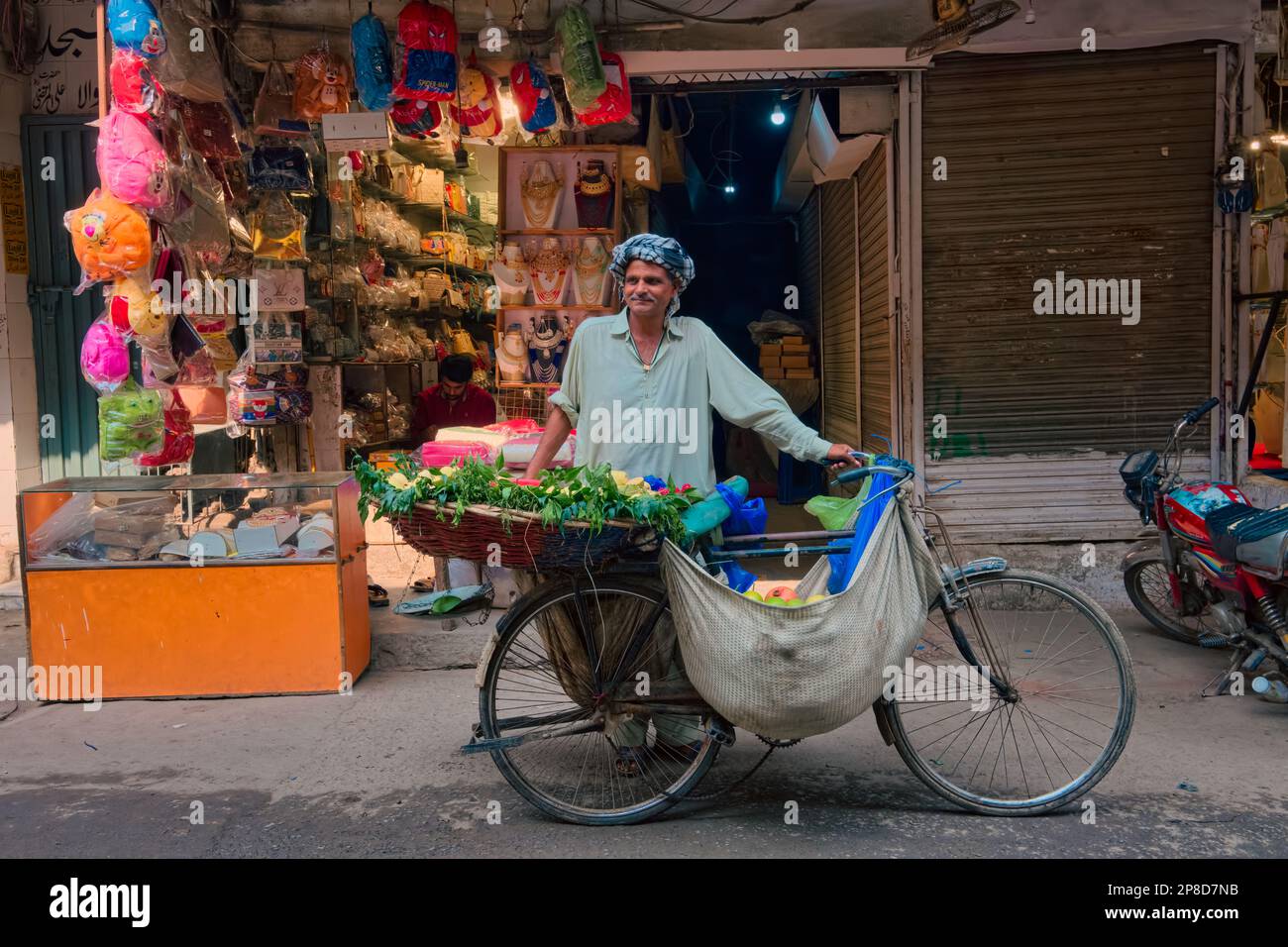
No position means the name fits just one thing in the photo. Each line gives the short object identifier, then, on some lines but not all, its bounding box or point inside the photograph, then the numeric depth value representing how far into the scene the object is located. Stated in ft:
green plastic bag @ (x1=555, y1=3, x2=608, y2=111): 19.63
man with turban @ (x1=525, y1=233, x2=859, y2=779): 12.79
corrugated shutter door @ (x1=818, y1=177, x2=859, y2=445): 29.12
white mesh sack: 11.14
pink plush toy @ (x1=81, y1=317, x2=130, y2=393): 18.47
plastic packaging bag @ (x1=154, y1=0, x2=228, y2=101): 18.54
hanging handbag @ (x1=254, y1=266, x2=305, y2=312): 22.84
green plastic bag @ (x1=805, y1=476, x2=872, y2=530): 12.32
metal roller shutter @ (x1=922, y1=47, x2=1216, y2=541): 21.91
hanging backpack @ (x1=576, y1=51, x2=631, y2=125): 20.40
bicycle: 12.16
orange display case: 17.54
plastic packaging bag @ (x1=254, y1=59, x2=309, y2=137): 20.89
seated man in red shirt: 26.02
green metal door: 24.47
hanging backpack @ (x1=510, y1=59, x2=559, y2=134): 20.57
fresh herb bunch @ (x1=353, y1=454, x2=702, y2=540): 11.25
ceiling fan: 19.11
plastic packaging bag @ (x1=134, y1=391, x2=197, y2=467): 19.65
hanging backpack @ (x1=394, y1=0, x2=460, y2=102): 19.38
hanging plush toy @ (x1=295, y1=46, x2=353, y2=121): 20.42
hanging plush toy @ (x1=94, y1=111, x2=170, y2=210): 17.89
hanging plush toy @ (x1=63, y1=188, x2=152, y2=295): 17.71
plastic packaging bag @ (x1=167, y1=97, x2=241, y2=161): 20.24
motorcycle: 15.90
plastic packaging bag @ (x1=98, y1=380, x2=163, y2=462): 18.49
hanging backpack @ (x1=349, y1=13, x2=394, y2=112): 19.67
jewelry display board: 22.74
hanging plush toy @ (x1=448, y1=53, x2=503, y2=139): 21.02
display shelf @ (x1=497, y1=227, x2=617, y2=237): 22.68
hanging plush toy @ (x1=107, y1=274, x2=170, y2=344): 18.40
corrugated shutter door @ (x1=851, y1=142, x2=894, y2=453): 24.07
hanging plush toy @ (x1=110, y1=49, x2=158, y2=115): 18.31
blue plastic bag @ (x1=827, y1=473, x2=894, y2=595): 11.73
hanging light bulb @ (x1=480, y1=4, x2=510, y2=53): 20.53
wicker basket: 11.35
